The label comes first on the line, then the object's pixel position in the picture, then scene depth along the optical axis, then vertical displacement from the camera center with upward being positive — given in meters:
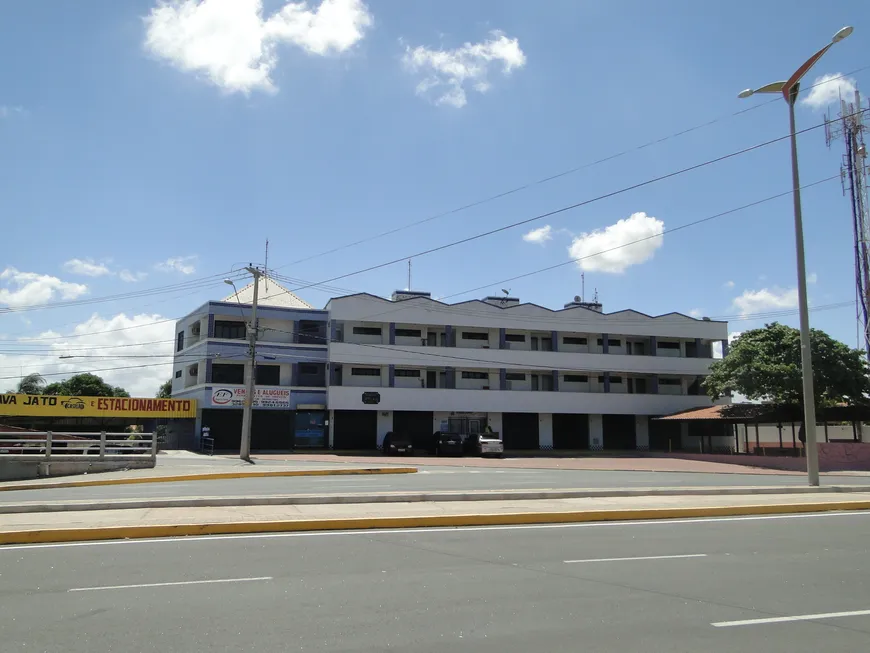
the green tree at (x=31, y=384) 69.75 +3.51
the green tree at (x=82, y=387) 78.00 +3.68
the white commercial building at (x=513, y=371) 48.94 +3.71
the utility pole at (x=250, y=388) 36.38 +1.68
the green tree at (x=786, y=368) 38.41 +2.98
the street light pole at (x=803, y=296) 19.77 +3.54
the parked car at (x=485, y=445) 45.59 -1.50
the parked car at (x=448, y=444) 46.31 -1.41
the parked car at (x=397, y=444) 45.72 -1.41
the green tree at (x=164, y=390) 87.81 +3.80
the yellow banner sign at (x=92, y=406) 43.50 +0.85
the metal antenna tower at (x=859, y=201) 40.28 +12.53
